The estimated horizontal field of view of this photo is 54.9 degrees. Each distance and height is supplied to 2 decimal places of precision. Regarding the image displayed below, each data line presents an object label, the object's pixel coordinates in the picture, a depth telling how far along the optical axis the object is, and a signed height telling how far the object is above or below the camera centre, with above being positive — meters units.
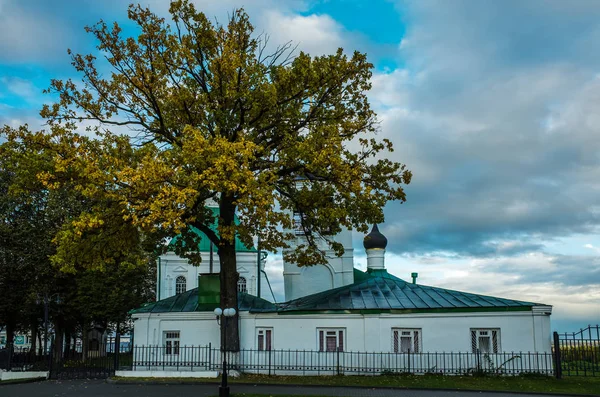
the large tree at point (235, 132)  19.17 +6.55
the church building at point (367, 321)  21.81 -0.77
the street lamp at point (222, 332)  15.86 -1.12
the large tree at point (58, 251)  20.64 +2.43
